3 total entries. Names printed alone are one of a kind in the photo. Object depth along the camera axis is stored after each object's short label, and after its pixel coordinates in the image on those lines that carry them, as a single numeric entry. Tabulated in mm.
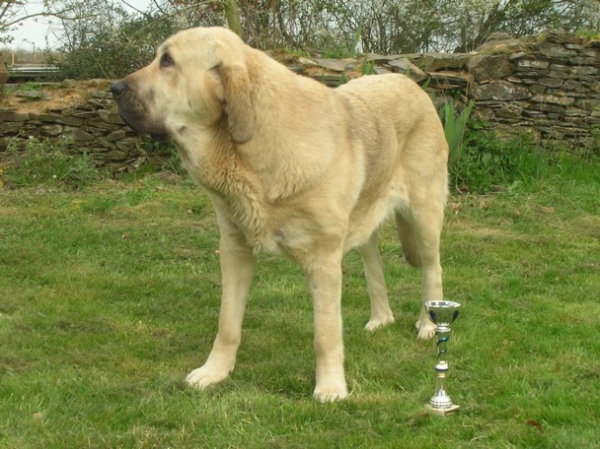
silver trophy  3740
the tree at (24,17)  10883
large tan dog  3777
